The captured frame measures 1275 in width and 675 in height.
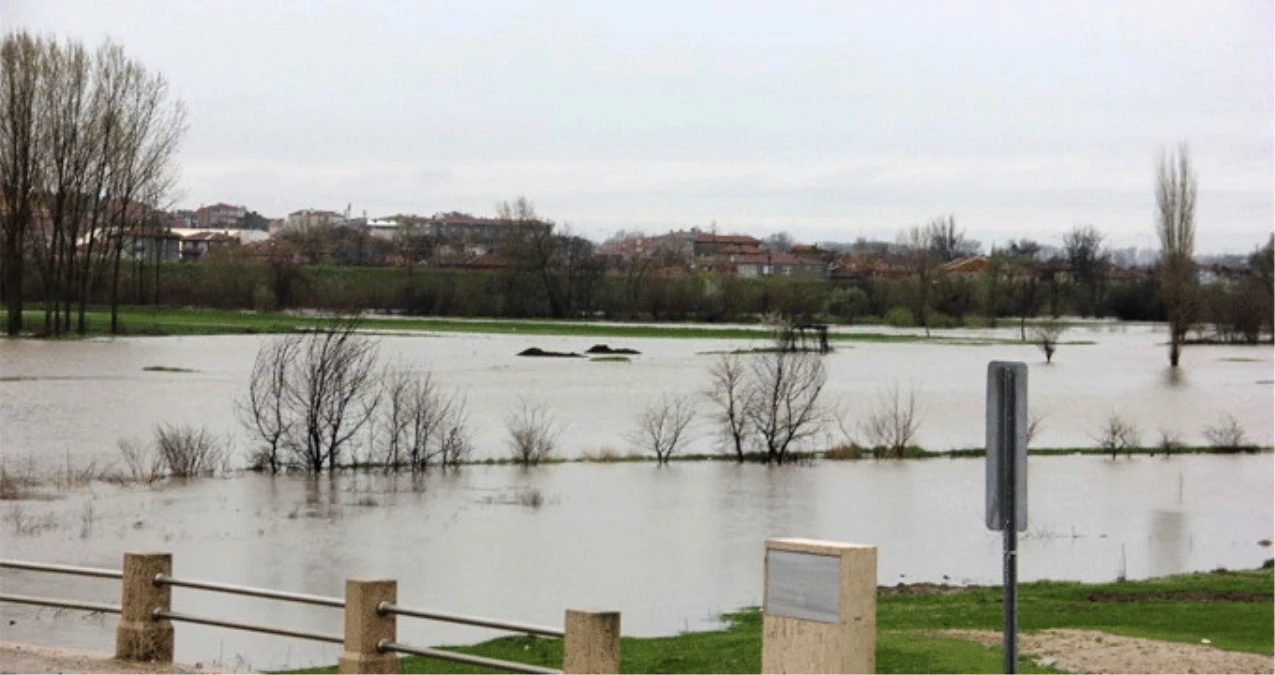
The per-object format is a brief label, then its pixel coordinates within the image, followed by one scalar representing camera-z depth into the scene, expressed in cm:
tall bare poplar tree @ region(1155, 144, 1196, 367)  10944
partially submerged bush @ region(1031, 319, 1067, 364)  10638
